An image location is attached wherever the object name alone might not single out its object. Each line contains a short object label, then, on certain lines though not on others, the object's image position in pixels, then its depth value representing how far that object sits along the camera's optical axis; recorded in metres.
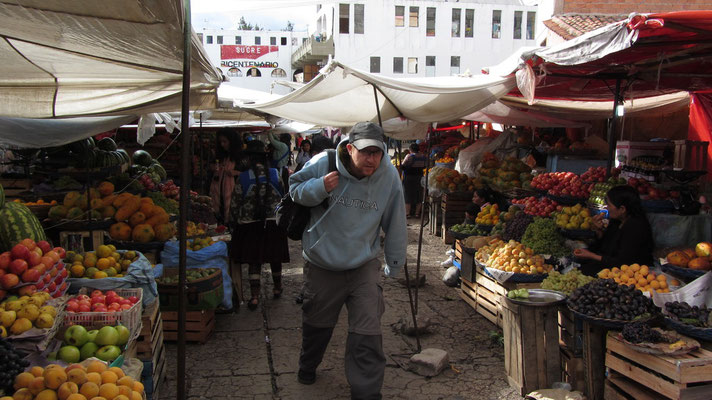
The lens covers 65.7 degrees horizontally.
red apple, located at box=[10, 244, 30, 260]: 3.57
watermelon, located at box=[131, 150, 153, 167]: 10.88
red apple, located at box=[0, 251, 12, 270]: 3.48
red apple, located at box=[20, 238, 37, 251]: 3.77
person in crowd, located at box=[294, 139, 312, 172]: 15.00
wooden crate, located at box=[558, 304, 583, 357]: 4.50
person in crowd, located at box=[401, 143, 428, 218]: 13.30
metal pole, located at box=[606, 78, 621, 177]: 6.71
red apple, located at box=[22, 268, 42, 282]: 3.48
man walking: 3.91
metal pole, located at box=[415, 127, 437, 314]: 6.18
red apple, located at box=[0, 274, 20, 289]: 3.37
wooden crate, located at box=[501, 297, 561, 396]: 4.36
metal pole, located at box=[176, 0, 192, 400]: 2.96
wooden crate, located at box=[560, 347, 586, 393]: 4.35
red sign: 66.56
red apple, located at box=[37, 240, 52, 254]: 4.01
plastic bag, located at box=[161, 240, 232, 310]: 5.80
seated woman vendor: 5.25
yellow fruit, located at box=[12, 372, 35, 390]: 2.61
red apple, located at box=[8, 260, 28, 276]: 3.48
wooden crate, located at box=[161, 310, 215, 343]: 5.41
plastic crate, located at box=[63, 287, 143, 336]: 3.52
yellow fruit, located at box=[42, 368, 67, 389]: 2.59
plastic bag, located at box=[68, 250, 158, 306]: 4.12
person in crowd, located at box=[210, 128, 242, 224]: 6.68
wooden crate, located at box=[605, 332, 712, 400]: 3.44
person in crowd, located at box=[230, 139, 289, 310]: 6.21
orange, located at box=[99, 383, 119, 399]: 2.62
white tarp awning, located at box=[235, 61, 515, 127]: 5.19
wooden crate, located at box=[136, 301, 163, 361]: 4.12
